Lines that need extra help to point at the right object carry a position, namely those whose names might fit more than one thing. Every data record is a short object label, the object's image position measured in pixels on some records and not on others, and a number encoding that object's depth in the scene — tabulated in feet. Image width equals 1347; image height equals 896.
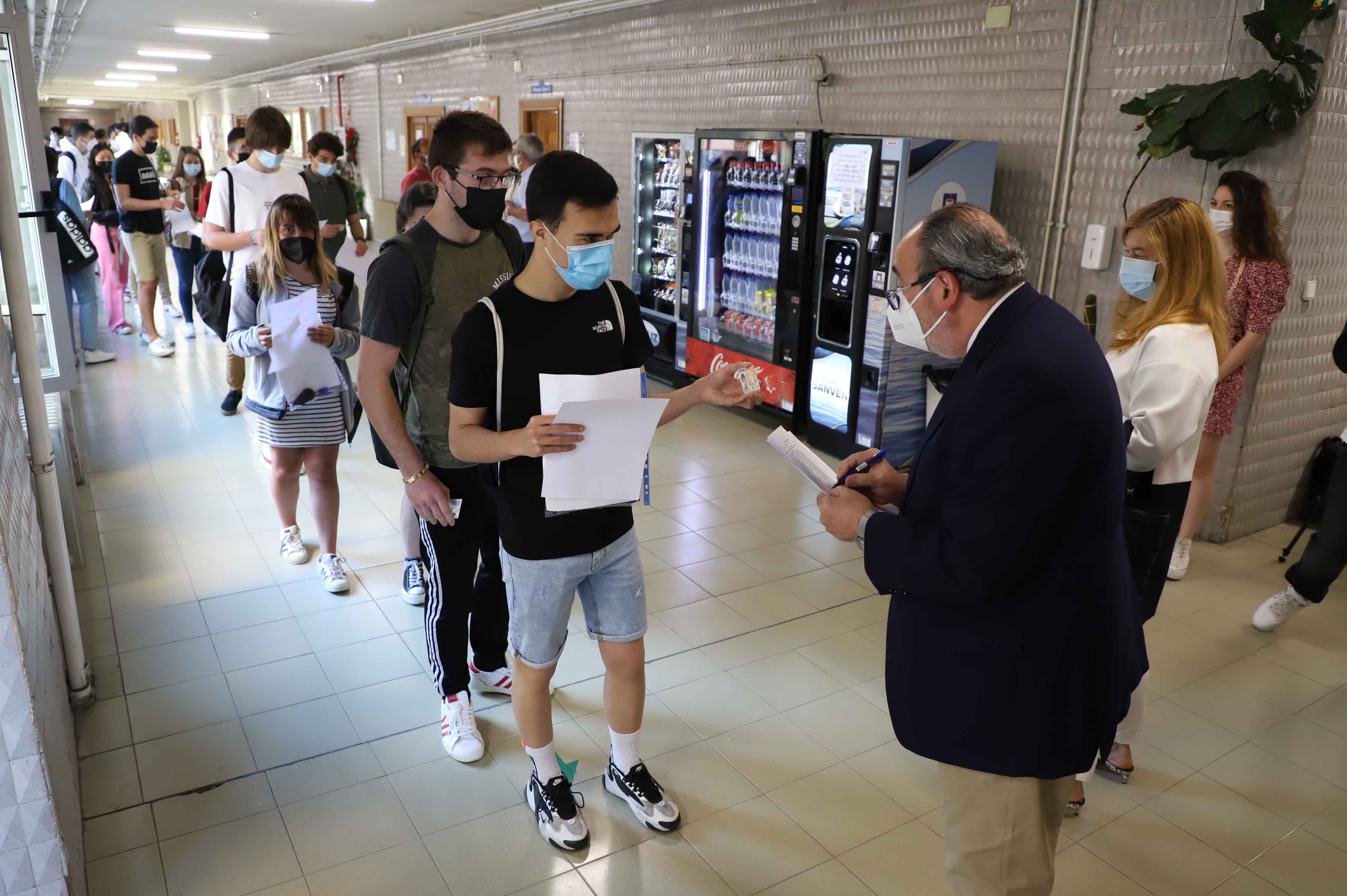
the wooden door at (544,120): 31.24
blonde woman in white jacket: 7.88
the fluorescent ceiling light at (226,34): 38.40
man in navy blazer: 4.81
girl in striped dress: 11.79
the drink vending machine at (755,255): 19.19
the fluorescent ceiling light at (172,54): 48.75
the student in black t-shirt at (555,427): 6.63
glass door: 10.21
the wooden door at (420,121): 39.75
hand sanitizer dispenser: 15.57
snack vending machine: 23.38
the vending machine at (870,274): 16.31
